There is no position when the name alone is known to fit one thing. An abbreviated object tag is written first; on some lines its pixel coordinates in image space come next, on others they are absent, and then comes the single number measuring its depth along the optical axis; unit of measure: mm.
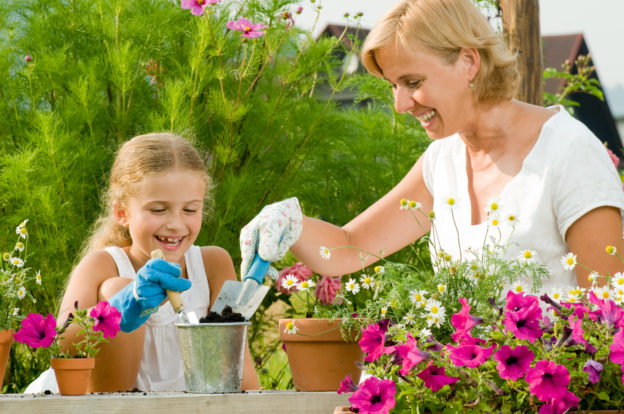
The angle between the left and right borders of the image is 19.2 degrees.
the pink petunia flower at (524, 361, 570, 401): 2963
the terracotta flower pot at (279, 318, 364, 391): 3475
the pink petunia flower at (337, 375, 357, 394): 3207
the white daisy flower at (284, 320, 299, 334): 3481
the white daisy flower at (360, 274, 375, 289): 3419
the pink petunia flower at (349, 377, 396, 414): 3041
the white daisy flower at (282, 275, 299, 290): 3515
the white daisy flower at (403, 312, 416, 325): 3236
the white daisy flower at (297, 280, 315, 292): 3474
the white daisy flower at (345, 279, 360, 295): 3392
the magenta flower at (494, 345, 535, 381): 2984
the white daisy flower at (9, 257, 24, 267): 3626
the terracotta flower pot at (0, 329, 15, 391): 3533
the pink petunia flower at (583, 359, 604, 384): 2986
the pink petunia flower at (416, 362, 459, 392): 3027
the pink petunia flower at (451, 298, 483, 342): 3092
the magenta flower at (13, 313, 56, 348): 3399
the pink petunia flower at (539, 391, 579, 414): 2972
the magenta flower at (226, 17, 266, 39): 4688
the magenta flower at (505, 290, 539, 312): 3083
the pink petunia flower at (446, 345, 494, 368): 3016
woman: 3888
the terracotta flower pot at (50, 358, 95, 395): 3354
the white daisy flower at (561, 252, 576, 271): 3342
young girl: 3821
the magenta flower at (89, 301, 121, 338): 3416
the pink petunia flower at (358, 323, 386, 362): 3197
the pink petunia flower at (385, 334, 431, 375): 3060
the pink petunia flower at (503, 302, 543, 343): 3032
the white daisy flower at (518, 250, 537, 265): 3383
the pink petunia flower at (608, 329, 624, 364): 2982
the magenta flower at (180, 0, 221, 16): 4607
